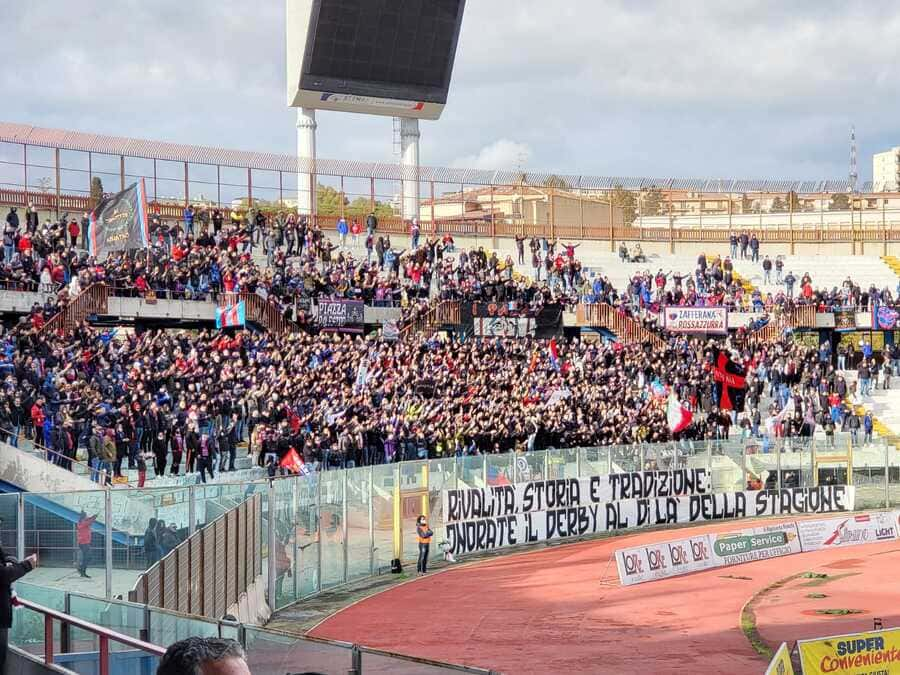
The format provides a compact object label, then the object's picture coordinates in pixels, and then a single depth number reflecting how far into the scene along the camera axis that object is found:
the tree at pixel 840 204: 111.38
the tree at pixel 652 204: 120.85
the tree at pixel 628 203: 106.50
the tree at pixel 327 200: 66.66
